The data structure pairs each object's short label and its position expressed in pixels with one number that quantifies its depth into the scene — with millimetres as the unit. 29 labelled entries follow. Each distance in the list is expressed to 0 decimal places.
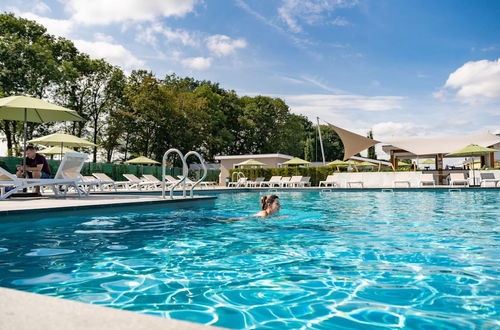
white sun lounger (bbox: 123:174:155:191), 17094
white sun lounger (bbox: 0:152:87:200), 7911
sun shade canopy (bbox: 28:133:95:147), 13180
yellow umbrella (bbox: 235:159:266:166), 27297
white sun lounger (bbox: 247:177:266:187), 24516
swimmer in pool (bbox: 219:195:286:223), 7472
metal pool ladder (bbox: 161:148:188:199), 8613
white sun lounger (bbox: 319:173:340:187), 22172
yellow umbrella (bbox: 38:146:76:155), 17962
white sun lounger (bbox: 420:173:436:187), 20067
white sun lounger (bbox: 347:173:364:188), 22183
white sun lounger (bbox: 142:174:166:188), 17547
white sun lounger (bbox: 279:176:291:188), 22859
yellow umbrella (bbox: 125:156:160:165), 24630
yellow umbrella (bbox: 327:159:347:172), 27516
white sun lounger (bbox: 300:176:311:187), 22781
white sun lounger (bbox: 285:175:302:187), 22562
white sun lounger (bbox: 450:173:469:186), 19356
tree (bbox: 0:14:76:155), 24641
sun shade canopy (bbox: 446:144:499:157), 20094
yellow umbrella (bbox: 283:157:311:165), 26828
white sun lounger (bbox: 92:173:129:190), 15695
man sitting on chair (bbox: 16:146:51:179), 9523
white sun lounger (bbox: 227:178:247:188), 24222
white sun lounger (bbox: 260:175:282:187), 23216
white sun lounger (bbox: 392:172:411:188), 21202
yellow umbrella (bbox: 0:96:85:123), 9284
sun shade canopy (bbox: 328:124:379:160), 25828
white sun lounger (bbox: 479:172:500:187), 18469
